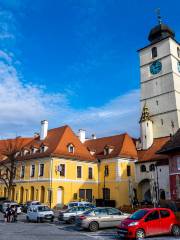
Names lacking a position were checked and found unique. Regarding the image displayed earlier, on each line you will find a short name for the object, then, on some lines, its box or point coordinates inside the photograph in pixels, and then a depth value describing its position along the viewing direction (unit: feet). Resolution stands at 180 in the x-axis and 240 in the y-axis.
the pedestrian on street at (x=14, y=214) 61.62
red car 37.37
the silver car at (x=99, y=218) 47.22
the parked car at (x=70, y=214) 58.86
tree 115.32
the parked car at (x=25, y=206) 85.88
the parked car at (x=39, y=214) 61.45
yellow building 102.86
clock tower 125.37
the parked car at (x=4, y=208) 79.40
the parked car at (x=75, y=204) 71.10
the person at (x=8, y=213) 61.94
